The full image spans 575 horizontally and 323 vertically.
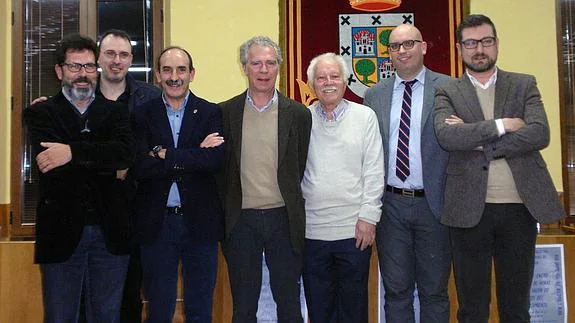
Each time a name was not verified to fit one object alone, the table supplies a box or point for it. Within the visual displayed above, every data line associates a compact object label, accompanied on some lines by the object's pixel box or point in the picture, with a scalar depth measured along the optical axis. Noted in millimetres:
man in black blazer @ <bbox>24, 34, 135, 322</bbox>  2096
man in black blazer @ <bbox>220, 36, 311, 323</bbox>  2420
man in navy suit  2318
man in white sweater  2473
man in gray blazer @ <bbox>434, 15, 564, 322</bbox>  2275
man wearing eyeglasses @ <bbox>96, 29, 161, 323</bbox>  2590
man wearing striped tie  2492
